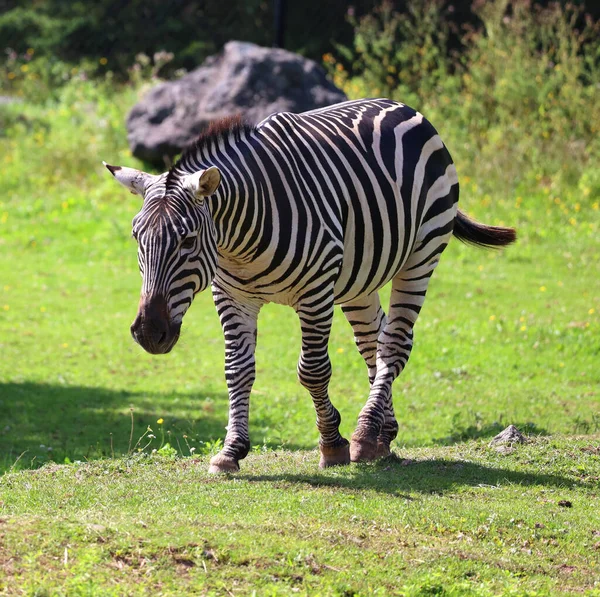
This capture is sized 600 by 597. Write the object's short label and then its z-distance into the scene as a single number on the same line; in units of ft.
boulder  115.55
